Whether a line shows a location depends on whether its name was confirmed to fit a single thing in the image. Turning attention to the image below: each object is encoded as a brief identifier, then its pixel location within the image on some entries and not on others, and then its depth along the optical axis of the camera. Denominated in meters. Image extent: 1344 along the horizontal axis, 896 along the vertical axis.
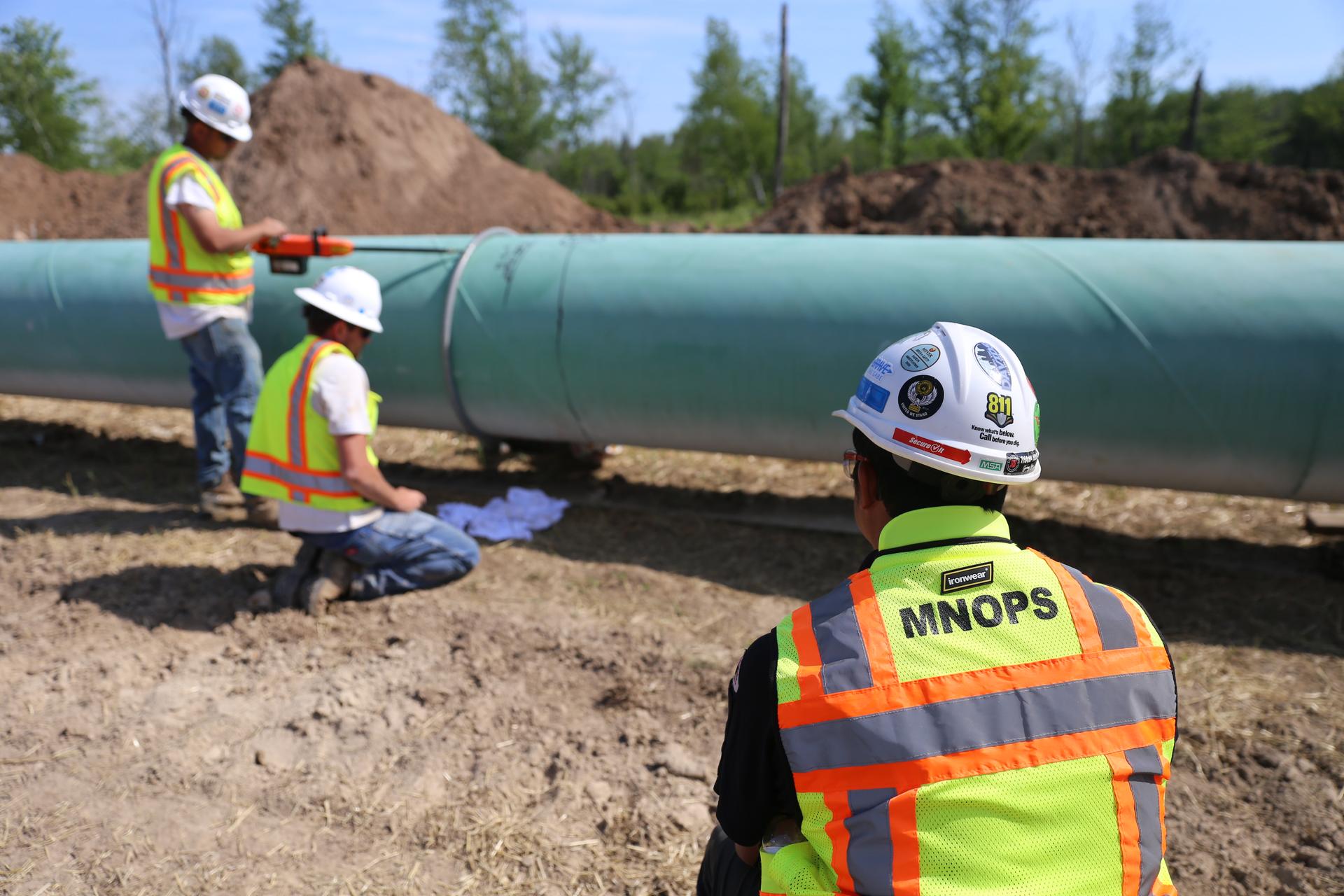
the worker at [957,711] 1.15
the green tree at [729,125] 27.98
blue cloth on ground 4.24
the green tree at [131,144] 27.22
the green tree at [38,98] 23.55
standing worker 4.14
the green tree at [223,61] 33.88
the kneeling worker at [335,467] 3.34
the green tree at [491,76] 29.58
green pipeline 3.32
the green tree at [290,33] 28.64
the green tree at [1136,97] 27.55
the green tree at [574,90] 31.11
